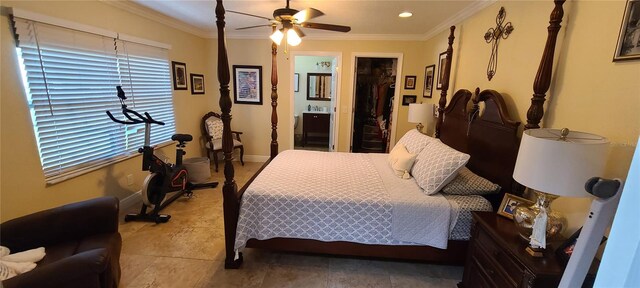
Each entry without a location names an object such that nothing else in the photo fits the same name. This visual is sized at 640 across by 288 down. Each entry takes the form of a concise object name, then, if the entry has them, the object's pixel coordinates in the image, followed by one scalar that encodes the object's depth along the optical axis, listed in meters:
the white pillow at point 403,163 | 2.41
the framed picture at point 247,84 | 4.61
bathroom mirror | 6.38
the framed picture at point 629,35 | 1.17
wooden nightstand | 1.20
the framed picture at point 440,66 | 3.39
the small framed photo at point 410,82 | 4.39
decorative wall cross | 2.14
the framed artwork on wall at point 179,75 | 3.76
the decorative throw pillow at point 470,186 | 1.95
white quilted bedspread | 1.89
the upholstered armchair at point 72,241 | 1.25
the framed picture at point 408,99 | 4.46
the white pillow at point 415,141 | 2.53
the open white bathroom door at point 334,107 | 4.56
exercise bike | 2.70
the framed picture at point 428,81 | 3.90
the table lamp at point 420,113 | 3.35
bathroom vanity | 6.14
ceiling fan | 2.25
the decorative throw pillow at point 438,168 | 1.97
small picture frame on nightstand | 1.62
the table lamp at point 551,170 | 1.06
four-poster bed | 1.72
